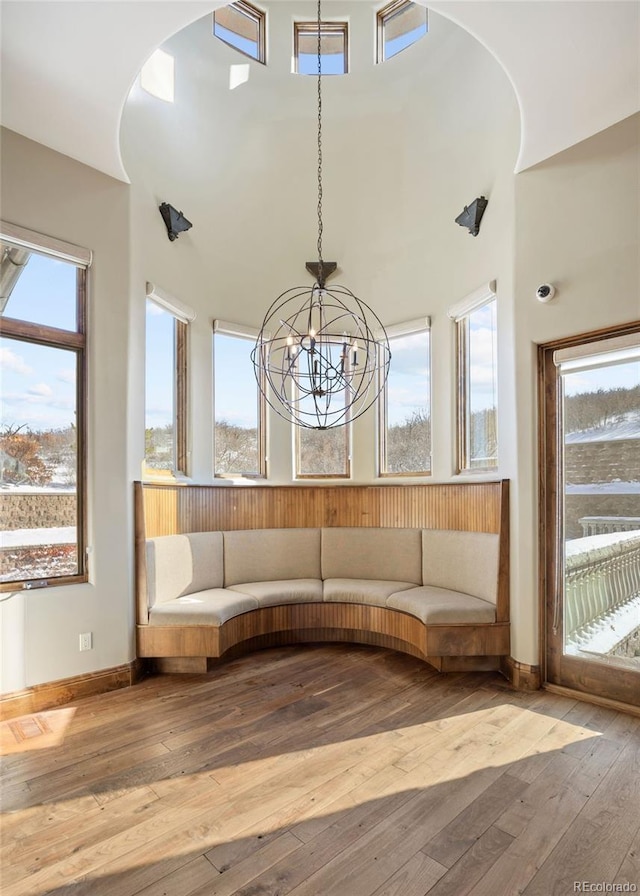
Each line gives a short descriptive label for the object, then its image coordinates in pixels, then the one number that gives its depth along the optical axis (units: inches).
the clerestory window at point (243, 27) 155.6
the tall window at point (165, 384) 156.3
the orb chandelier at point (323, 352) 193.2
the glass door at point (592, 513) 118.8
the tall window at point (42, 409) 119.0
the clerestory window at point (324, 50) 163.3
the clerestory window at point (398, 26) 155.3
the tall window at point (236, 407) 183.6
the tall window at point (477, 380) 156.8
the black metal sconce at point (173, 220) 154.8
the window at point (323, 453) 196.2
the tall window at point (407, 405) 181.3
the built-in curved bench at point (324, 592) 137.4
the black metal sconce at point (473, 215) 152.3
